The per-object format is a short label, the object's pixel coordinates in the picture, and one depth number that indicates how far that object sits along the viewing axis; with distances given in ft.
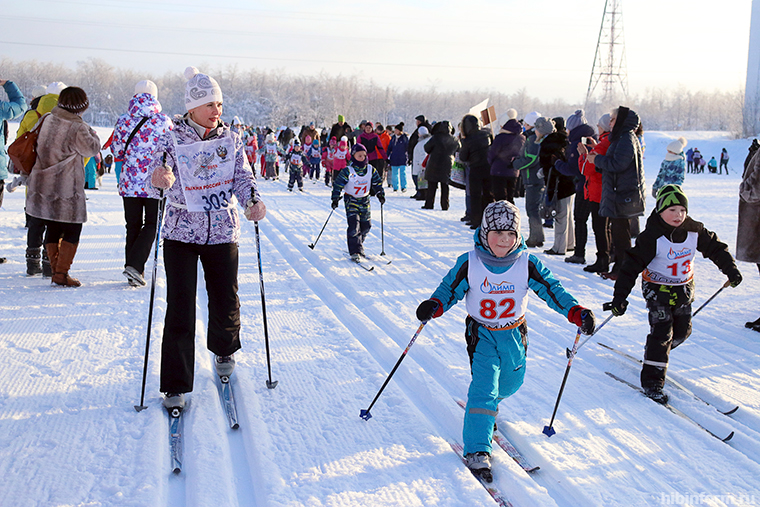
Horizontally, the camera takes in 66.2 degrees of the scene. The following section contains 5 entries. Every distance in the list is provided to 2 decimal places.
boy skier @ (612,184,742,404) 12.19
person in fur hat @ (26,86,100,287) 17.43
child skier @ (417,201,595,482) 9.53
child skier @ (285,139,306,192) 49.84
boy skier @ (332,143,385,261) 24.11
